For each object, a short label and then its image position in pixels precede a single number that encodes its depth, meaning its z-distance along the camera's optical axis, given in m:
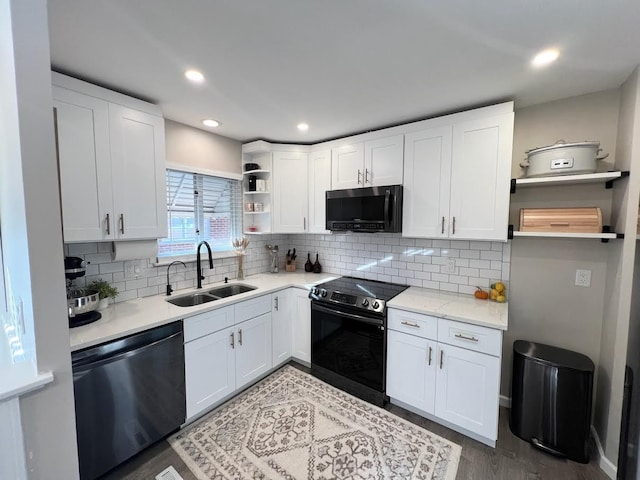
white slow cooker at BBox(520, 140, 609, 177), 1.76
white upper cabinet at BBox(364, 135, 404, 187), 2.49
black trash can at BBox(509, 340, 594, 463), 1.76
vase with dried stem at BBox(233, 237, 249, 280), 3.05
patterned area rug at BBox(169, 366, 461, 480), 1.72
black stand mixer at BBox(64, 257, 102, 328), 1.69
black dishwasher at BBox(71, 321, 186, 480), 1.52
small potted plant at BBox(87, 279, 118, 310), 1.96
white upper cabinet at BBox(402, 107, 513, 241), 2.03
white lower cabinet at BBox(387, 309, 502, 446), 1.86
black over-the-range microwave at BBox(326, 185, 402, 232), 2.43
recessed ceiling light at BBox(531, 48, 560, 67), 1.44
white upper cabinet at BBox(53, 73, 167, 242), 1.69
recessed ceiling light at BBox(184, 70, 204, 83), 1.67
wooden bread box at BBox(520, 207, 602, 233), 1.82
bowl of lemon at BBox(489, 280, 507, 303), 2.23
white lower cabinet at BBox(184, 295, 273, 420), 2.04
